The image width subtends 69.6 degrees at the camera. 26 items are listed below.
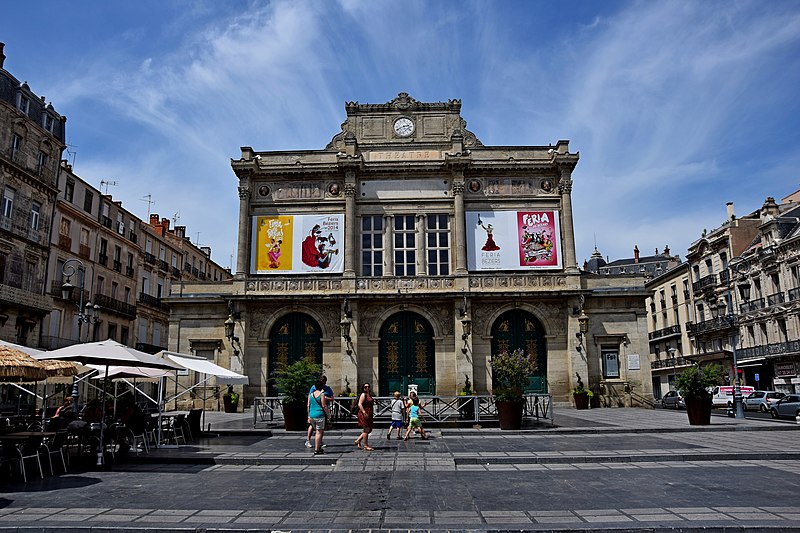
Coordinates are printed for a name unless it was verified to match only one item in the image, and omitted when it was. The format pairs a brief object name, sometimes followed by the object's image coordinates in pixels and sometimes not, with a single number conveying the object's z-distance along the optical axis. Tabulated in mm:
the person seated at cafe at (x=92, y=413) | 13993
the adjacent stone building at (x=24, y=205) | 28422
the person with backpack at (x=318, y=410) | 12343
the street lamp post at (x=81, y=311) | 18953
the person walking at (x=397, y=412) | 15305
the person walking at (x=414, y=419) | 15023
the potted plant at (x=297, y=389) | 16766
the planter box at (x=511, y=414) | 16797
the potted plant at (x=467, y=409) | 18830
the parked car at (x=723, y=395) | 33250
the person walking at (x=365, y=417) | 13039
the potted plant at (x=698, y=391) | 18094
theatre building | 27047
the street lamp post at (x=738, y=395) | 22078
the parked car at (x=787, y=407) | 24775
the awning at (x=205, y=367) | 15211
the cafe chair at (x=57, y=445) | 10833
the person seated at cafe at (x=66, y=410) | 13986
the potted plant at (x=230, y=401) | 26703
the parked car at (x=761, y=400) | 29303
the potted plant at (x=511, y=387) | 16859
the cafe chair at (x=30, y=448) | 9875
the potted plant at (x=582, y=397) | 25875
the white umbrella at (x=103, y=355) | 11078
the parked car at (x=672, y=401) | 33438
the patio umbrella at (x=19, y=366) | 10133
